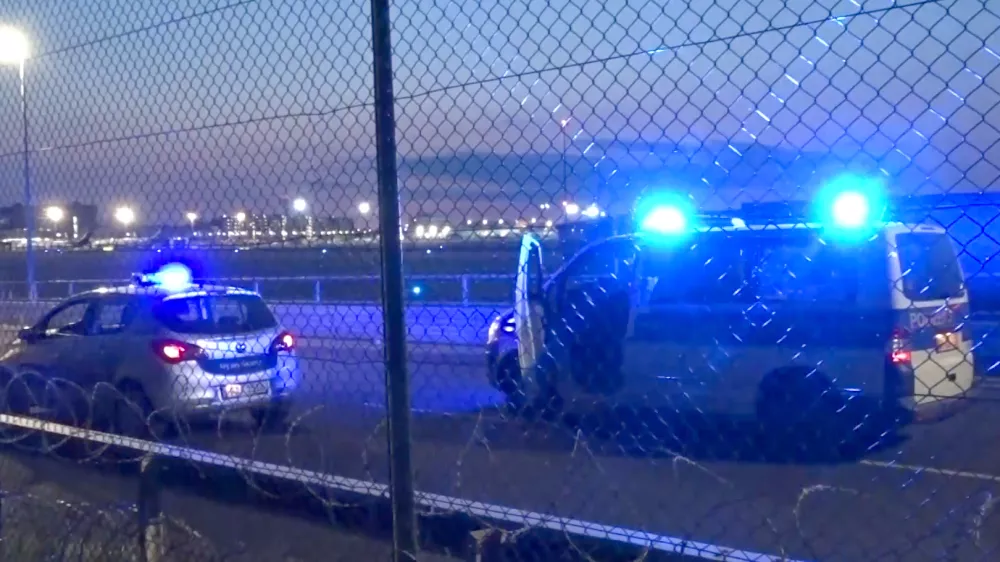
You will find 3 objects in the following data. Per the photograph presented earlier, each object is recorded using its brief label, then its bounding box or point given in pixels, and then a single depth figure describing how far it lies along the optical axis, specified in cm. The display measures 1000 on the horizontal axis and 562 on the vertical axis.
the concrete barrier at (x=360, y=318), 621
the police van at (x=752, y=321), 569
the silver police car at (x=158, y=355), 759
